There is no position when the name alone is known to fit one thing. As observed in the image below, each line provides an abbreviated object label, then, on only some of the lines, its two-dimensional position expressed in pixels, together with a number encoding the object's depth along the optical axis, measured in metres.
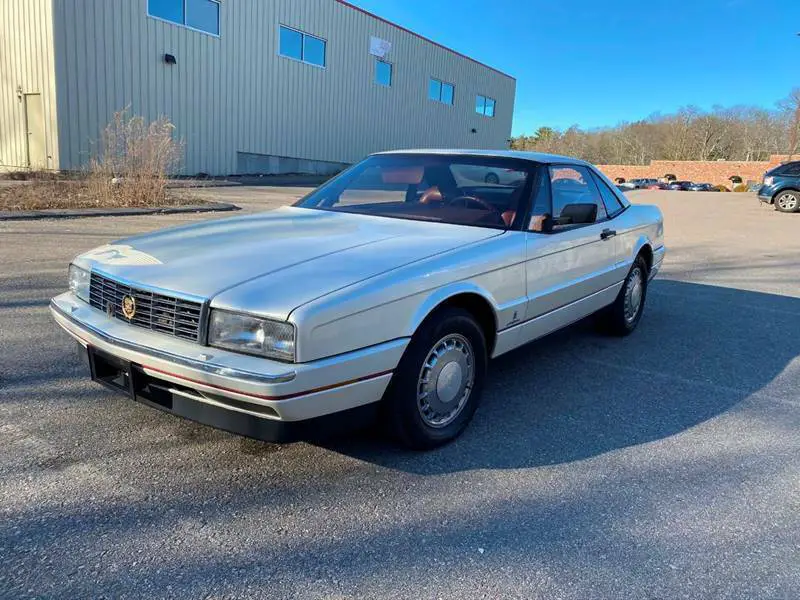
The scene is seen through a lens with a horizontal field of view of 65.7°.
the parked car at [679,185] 55.97
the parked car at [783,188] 19.17
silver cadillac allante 2.44
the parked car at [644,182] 56.56
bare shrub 11.54
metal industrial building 17.00
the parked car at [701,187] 56.41
